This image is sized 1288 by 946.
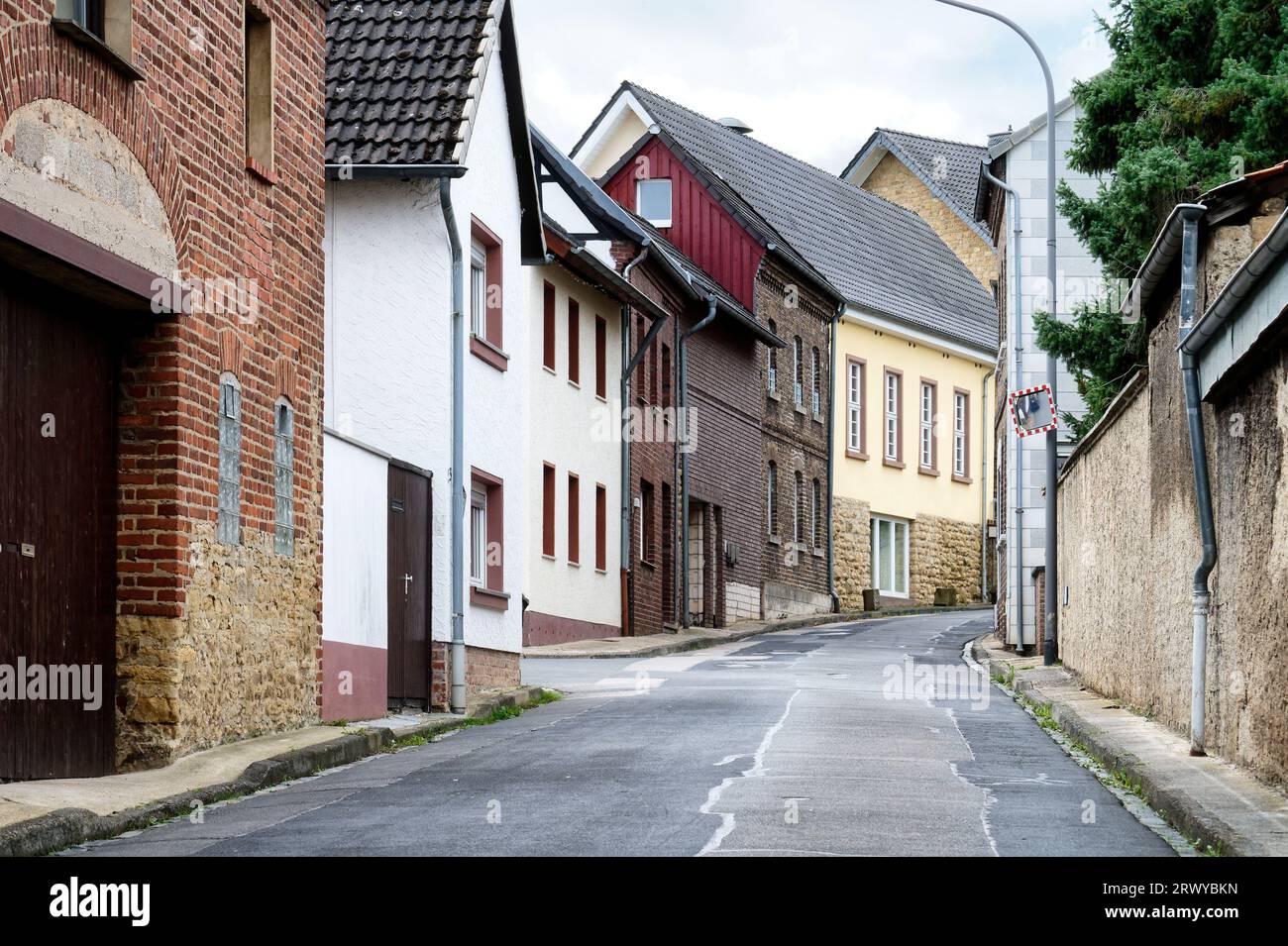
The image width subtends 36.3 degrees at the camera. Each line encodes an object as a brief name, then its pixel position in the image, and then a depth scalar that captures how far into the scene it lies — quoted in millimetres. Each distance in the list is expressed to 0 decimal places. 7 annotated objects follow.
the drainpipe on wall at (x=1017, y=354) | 31094
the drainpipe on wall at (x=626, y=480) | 33906
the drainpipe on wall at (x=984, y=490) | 52375
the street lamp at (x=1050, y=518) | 24188
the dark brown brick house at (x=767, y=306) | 41875
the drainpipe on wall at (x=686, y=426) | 36719
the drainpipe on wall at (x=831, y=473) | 46469
